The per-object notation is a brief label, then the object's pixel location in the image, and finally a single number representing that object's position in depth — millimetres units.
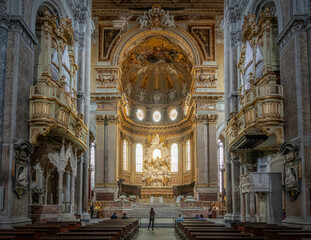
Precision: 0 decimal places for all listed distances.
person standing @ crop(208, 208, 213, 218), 22612
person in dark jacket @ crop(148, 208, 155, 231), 15191
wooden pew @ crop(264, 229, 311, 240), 7667
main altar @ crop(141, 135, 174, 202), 28654
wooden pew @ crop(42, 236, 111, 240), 6607
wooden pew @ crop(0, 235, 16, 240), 6031
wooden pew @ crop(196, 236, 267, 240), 6712
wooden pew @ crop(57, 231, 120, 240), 7639
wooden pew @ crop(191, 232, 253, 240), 7492
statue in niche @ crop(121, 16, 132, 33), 25546
